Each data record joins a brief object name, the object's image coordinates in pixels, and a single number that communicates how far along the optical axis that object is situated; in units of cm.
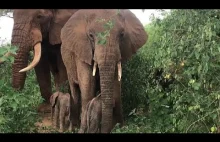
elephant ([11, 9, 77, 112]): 634
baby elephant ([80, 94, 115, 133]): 547
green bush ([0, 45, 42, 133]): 463
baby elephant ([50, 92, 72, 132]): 615
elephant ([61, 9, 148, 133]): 557
